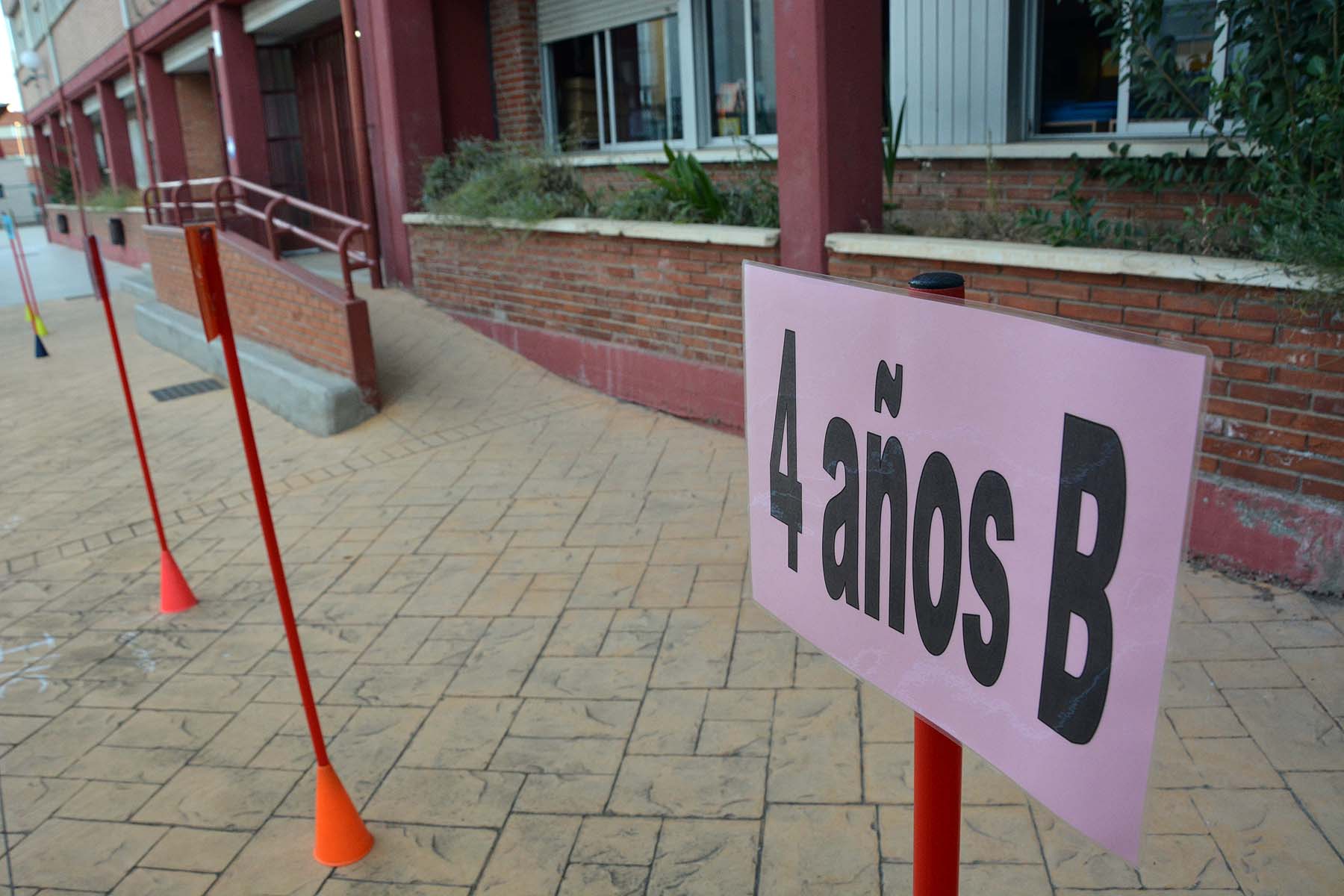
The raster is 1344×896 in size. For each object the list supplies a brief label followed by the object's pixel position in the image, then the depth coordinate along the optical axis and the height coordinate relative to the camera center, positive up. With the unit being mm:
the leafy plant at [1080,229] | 4602 -335
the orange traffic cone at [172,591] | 4840 -1777
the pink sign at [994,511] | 1148 -446
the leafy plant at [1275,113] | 3754 +120
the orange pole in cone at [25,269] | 13341 -959
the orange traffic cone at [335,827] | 3012 -1798
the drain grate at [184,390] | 9148 -1667
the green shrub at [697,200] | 6676 -181
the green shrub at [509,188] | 8047 -57
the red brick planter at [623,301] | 6531 -873
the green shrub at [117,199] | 18938 +45
